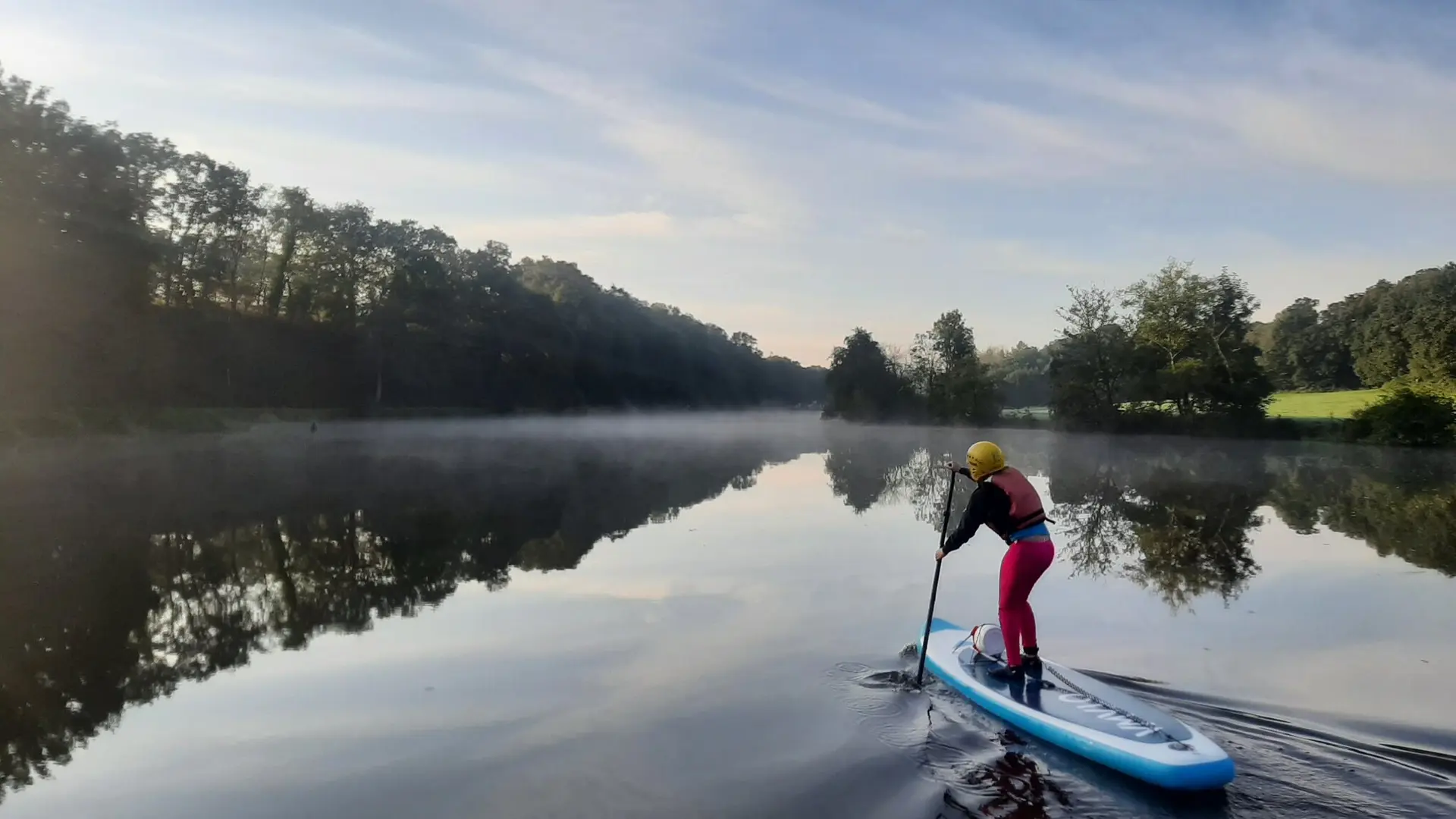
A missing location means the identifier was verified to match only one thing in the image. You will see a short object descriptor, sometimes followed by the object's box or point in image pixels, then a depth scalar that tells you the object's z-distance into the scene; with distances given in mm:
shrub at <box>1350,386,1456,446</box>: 34000
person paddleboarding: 6352
